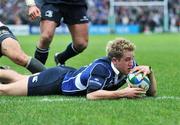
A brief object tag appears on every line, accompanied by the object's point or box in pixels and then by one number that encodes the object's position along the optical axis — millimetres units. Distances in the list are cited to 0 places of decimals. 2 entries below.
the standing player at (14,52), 17047
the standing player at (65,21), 20625
